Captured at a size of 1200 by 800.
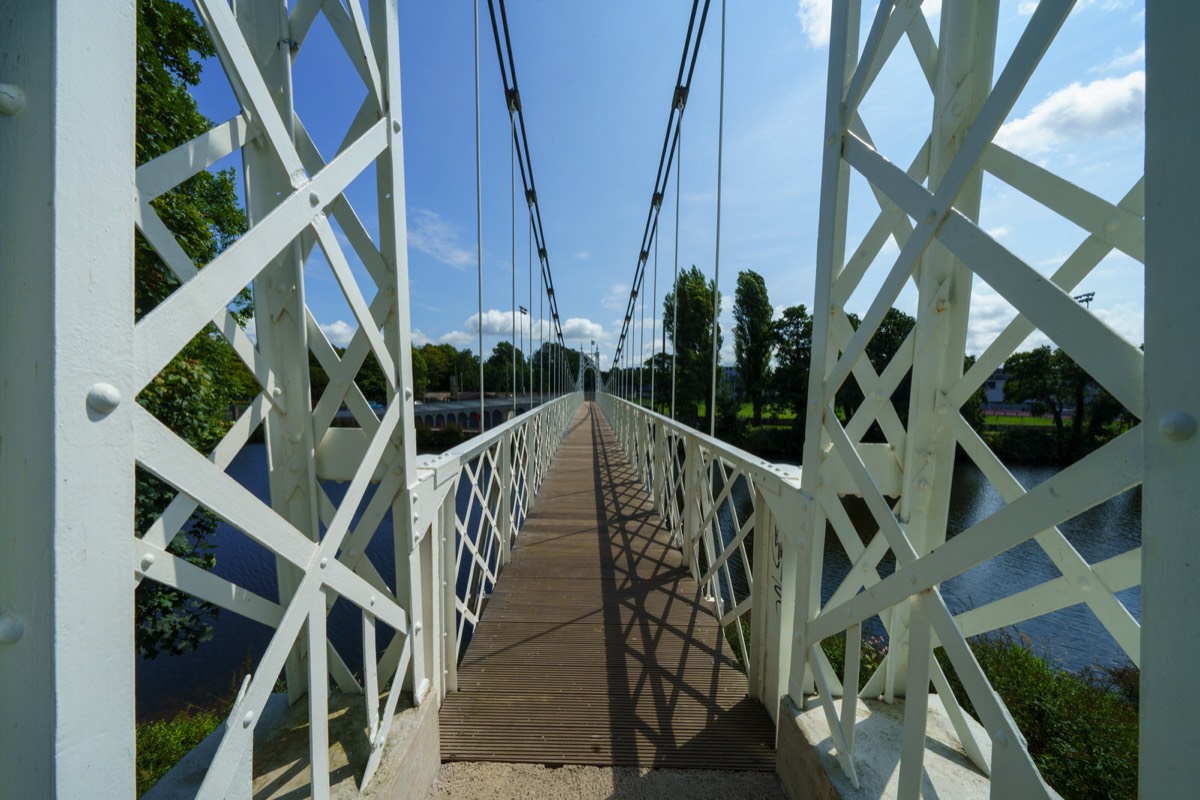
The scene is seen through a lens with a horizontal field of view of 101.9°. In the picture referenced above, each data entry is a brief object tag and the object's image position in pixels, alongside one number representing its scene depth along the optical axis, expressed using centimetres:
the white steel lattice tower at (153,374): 56
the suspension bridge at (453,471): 57
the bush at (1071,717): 376
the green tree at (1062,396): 1445
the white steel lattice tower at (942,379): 76
